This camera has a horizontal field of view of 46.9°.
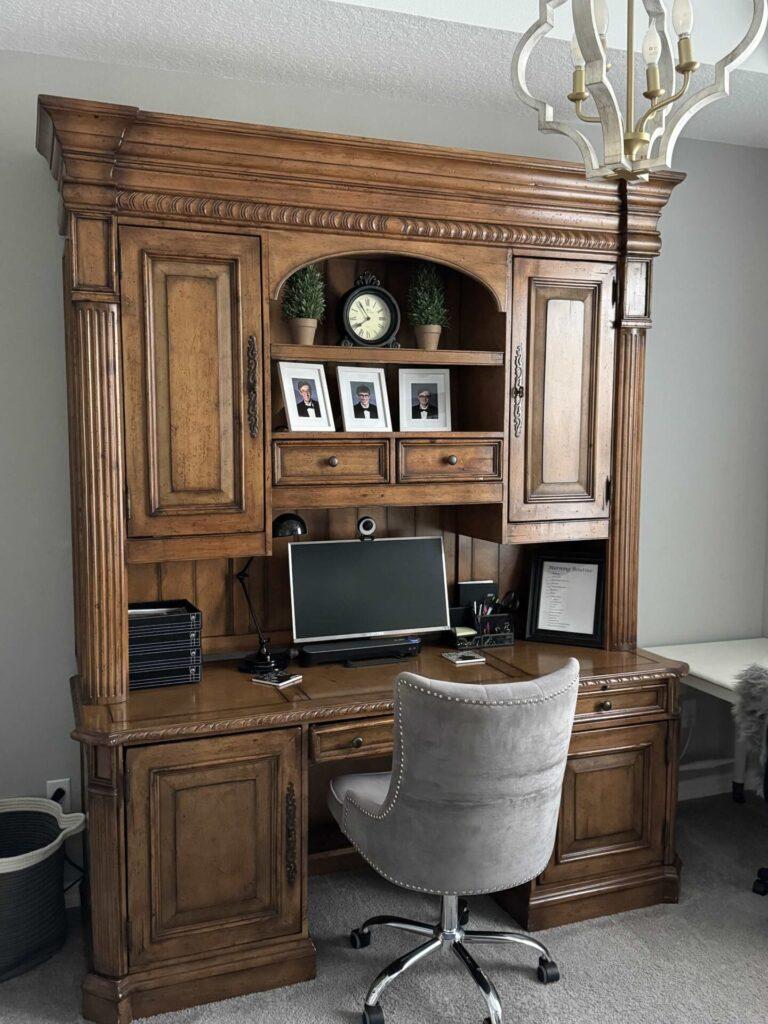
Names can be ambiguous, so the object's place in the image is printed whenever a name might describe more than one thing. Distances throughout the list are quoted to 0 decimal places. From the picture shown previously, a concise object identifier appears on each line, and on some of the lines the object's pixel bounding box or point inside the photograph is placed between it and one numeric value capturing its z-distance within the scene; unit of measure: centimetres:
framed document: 312
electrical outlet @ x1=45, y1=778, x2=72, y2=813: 285
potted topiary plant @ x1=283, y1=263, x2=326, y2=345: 275
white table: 309
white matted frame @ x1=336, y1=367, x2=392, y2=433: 285
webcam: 304
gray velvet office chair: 211
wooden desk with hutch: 236
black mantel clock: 288
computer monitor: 291
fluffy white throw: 275
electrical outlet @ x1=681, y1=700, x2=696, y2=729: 371
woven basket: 247
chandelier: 129
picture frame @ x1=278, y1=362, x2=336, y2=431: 275
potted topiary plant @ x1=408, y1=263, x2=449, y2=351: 292
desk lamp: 276
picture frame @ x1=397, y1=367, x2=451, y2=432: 298
